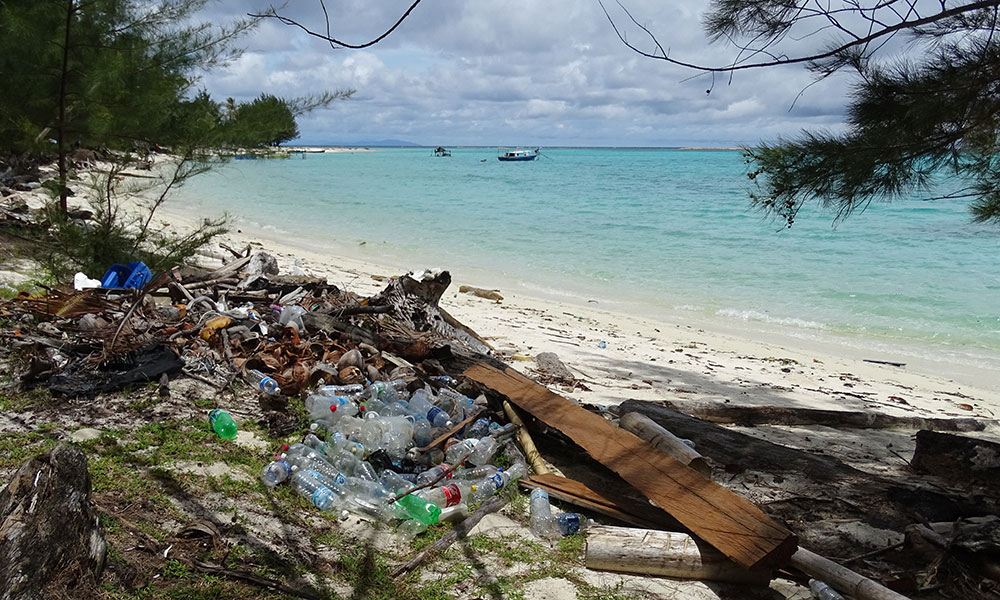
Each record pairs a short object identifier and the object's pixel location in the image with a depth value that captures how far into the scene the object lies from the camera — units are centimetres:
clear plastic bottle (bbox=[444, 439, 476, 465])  367
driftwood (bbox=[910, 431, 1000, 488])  365
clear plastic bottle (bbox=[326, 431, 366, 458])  354
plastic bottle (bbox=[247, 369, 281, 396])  423
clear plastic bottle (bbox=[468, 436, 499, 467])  366
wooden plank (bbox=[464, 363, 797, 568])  266
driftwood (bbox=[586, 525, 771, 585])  272
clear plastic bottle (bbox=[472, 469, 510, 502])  333
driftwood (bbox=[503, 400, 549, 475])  365
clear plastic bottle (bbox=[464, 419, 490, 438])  390
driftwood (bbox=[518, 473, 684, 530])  311
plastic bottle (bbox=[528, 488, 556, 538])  308
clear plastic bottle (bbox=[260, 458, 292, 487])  318
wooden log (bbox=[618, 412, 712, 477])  347
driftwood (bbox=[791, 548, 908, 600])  248
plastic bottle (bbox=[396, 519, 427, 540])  294
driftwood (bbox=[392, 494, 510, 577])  266
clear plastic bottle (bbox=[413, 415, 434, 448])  383
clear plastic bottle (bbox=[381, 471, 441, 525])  303
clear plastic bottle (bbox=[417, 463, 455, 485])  338
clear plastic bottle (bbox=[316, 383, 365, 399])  421
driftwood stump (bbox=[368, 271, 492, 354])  575
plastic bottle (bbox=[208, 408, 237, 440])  360
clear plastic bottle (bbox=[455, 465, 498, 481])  349
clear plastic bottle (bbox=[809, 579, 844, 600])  255
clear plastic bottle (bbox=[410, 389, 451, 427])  396
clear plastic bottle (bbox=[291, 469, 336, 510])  307
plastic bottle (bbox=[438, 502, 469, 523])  308
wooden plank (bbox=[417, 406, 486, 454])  369
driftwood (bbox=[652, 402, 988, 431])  505
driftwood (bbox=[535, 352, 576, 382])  584
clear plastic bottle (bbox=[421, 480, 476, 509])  315
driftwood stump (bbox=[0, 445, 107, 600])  189
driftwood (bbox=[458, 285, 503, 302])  1053
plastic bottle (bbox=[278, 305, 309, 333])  521
